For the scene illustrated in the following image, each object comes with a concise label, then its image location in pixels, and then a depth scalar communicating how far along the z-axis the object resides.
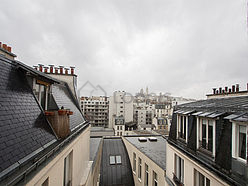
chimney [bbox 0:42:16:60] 5.02
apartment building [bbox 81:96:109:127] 59.78
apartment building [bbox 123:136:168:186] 8.60
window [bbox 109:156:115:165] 14.16
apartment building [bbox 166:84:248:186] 3.43
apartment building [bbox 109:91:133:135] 50.34
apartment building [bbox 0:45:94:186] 2.42
